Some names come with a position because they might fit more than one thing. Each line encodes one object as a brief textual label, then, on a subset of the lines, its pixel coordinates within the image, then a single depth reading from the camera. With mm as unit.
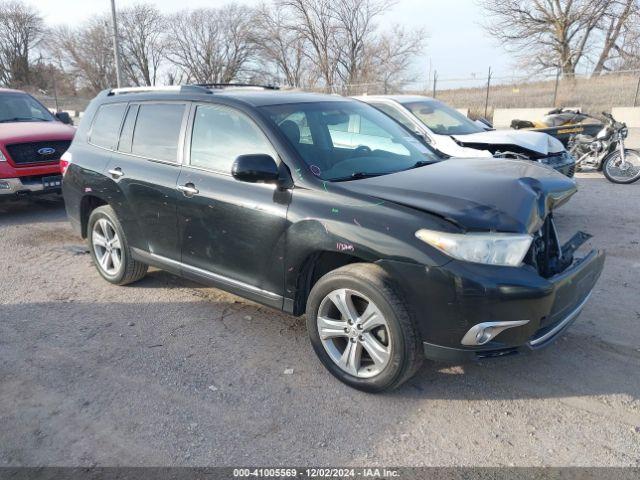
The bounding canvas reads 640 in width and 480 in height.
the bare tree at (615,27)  32500
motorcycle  9320
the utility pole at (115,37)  22995
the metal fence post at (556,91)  22844
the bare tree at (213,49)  48594
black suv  2848
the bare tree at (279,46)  40406
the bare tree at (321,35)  37688
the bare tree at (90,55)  51500
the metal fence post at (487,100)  22719
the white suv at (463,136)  7035
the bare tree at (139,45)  52125
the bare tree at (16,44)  54656
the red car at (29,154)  7551
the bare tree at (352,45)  37250
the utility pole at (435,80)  23292
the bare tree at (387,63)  35625
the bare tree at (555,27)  34625
